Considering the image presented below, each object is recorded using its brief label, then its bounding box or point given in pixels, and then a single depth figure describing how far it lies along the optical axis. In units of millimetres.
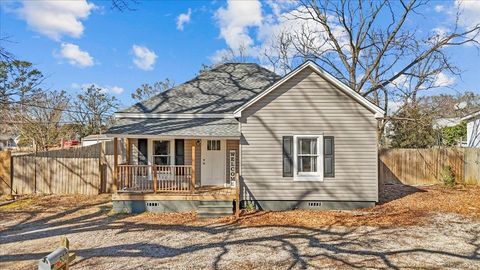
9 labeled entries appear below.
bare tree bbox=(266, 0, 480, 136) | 21156
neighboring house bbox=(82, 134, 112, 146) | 32231
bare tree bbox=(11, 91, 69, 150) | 32500
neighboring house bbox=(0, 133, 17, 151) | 48656
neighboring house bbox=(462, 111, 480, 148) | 19516
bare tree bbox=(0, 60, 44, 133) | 21391
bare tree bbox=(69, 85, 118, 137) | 42388
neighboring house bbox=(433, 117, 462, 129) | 22961
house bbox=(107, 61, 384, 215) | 11492
